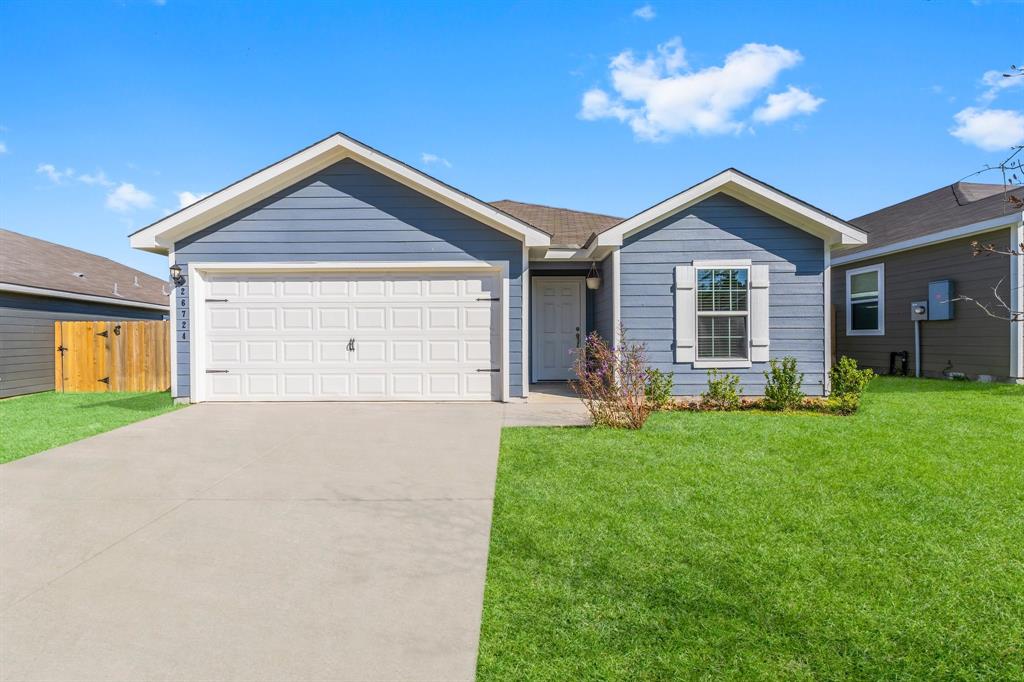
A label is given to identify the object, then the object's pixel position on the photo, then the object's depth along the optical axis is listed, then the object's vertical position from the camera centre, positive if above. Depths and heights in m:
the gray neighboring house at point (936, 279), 9.74 +1.07
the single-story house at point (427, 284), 8.55 +0.86
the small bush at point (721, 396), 7.68 -0.92
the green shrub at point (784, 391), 7.62 -0.82
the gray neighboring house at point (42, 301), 10.53 +0.87
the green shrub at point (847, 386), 7.23 -0.74
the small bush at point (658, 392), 7.69 -0.85
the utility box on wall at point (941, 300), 10.65 +0.67
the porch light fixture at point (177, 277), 8.45 +0.97
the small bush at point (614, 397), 6.27 -0.75
